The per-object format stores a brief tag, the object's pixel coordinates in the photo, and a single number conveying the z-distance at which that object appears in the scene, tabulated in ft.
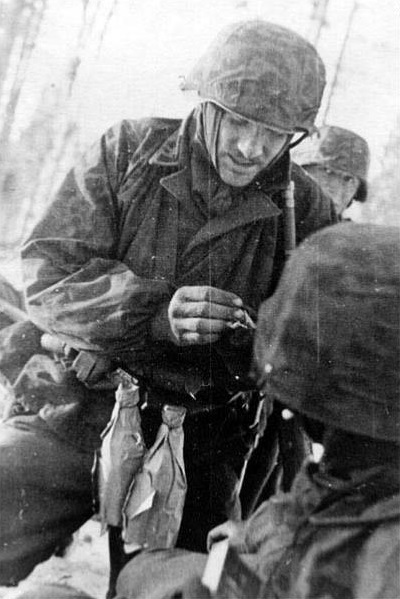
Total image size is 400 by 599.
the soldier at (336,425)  7.31
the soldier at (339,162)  11.65
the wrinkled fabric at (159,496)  8.67
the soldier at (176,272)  8.62
